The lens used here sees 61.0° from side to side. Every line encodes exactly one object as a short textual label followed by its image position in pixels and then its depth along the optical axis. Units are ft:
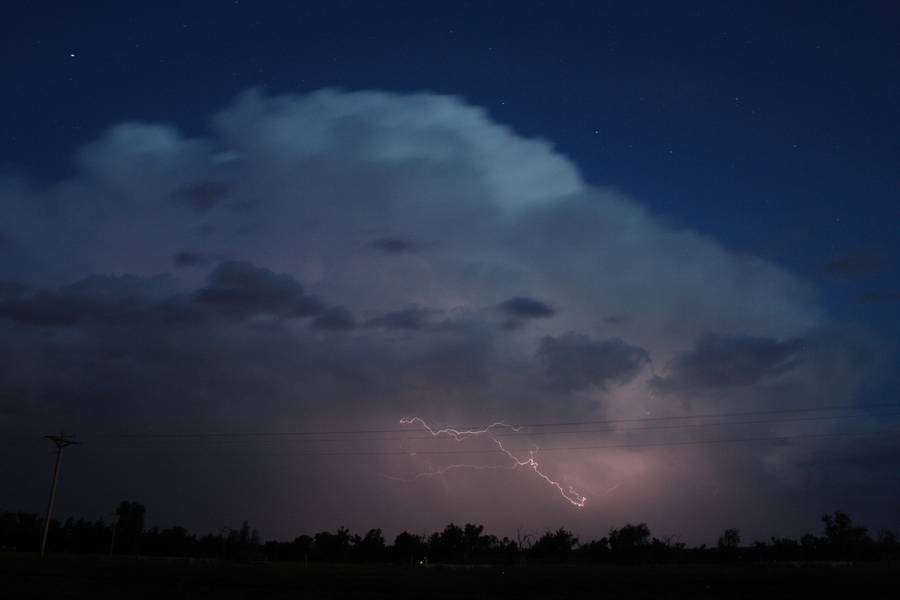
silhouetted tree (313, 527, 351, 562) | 390.83
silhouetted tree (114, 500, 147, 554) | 381.19
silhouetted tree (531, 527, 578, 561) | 419.52
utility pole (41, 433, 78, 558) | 254.02
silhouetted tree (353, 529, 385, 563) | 388.08
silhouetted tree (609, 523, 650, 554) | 413.59
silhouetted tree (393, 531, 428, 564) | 388.70
